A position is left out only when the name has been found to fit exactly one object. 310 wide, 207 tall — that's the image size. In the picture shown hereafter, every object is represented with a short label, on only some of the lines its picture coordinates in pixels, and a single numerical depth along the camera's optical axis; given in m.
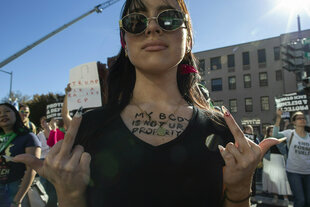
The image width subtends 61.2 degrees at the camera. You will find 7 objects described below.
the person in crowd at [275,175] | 7.01
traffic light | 10.43
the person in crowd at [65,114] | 2.29
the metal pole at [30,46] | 10.11
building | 29.91
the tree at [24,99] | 40.38
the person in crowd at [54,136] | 5.56
